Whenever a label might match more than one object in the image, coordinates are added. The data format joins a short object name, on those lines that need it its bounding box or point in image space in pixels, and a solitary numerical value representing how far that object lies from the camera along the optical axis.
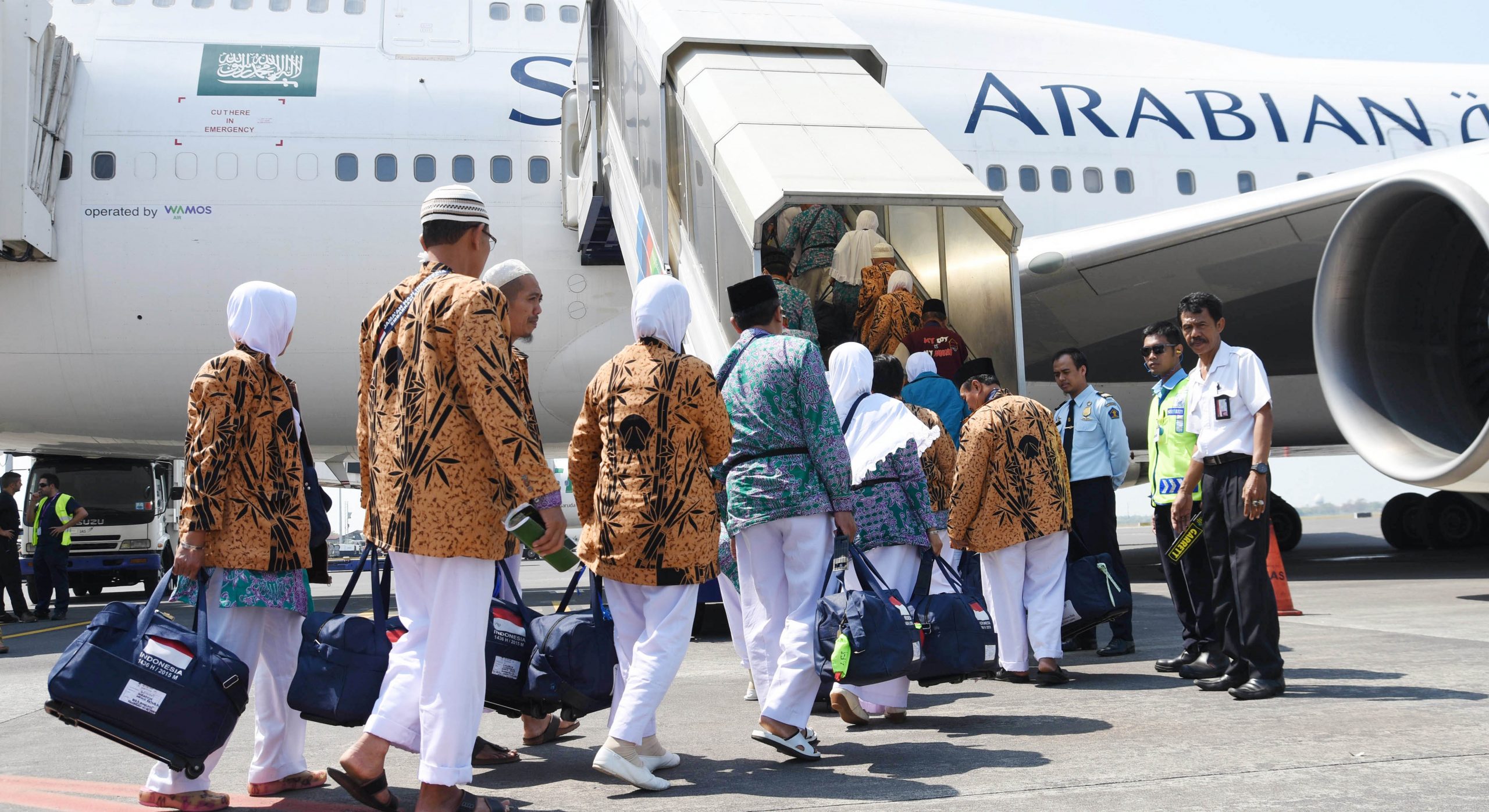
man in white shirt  4.17
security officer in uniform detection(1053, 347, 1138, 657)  5.68
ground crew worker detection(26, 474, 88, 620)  10.88
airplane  8.66
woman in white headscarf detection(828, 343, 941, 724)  4.24
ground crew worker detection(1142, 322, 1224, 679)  4.68
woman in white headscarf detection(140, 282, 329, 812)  3.21
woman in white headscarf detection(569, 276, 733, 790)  3.24
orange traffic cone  6.81
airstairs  5.77
